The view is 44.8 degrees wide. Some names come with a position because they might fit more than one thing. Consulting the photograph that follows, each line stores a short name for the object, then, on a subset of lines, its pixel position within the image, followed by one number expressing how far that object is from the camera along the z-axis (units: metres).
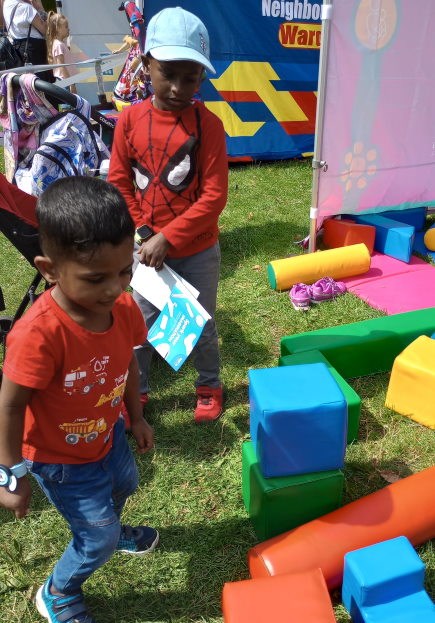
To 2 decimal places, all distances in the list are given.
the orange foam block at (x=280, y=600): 1.47
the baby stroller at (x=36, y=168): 2.42
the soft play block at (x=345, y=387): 2.35
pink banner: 3.92
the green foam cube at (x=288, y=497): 1.93
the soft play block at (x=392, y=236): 4.30
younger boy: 1.27
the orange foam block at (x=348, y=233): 4.41
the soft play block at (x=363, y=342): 2.81
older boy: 2.08
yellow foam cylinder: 3.85
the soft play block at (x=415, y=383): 2.49
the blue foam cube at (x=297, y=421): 1.86
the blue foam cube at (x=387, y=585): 1.55
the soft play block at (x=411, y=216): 4.85
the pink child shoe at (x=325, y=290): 3.70
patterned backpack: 2.94
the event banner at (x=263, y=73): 6.15
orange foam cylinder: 1.78
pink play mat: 3.73
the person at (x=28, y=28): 7.39
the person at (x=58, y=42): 7.98
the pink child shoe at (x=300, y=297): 3.62
